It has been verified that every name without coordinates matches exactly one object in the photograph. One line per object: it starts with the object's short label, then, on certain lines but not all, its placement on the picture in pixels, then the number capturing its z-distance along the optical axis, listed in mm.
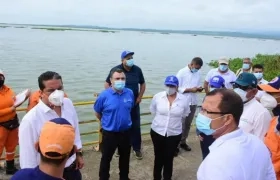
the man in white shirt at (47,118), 2091
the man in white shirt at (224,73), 4536
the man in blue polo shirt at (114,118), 3149
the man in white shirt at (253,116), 2395
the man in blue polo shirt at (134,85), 3863
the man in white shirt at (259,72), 4564
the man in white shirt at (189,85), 4363
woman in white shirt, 3327
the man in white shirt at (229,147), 1451
